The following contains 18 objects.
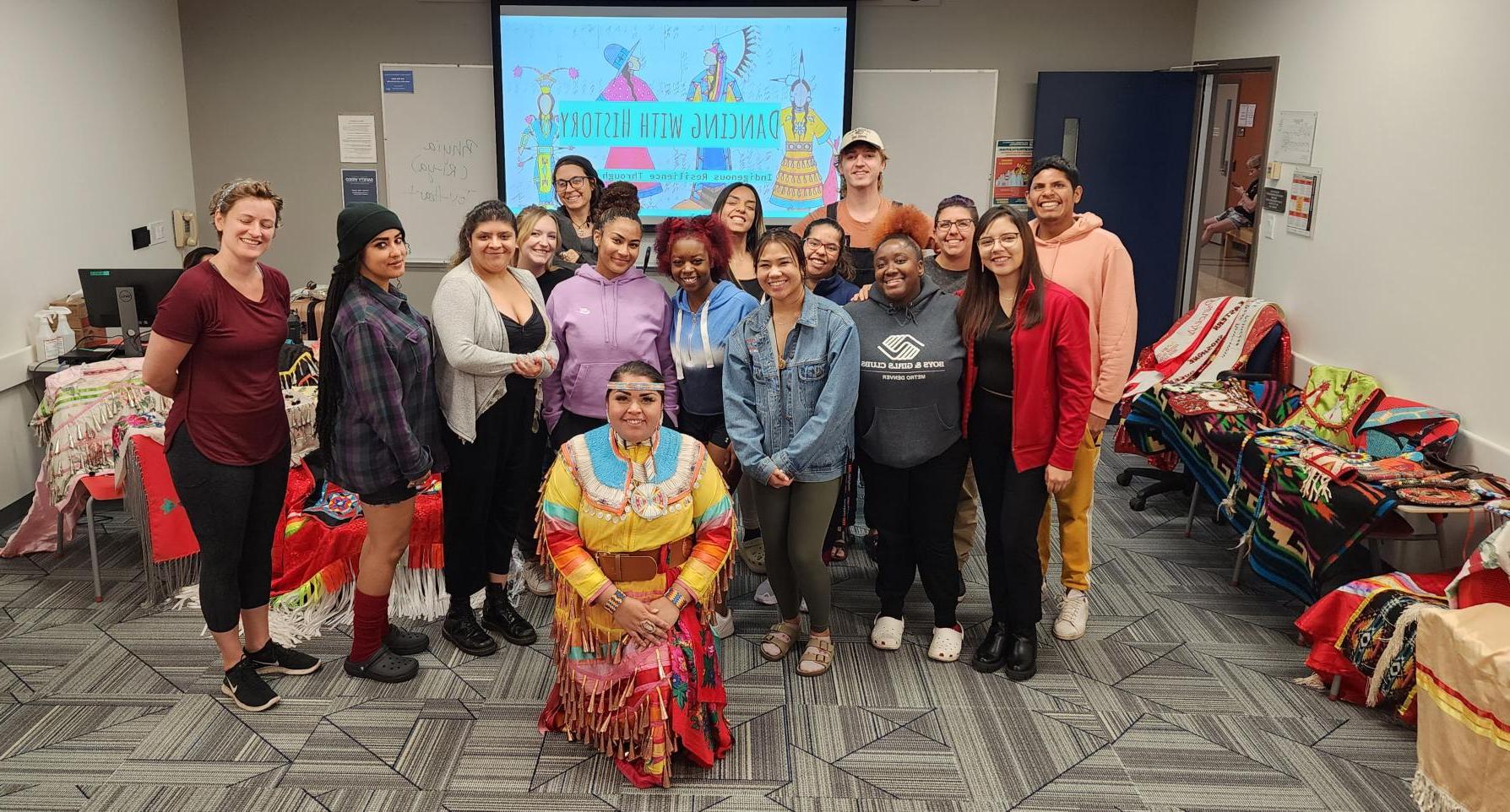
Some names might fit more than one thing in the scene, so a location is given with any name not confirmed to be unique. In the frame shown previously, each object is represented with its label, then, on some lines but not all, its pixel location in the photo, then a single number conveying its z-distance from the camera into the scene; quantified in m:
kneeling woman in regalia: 2.57
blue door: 5.78
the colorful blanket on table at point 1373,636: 2.89
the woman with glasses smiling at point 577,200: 4.18
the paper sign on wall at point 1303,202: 4.63
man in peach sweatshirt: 3.23
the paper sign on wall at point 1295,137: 4.68
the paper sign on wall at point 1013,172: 6.05
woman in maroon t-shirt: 2.60
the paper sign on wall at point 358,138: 6.02
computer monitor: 4.21
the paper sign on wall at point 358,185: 6.08
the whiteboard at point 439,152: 5.97
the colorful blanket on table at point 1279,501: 3.22
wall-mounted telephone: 5.75
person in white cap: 3.80
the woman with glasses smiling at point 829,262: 3.40
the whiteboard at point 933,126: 5.98
